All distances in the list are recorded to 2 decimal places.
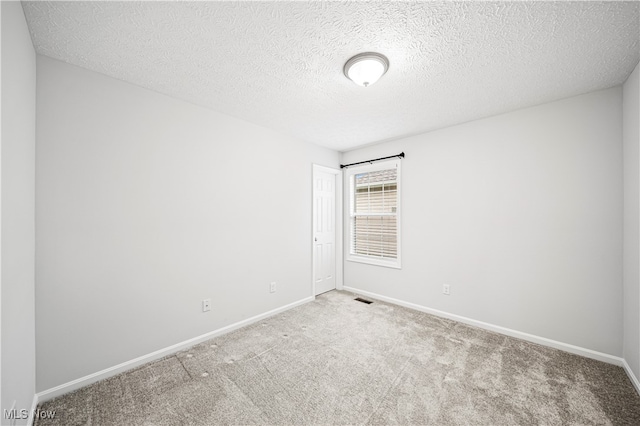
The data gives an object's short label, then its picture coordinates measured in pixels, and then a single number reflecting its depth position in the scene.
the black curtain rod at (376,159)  3.66
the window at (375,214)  3.86
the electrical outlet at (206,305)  2.65
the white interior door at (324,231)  4.07
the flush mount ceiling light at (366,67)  1.81
